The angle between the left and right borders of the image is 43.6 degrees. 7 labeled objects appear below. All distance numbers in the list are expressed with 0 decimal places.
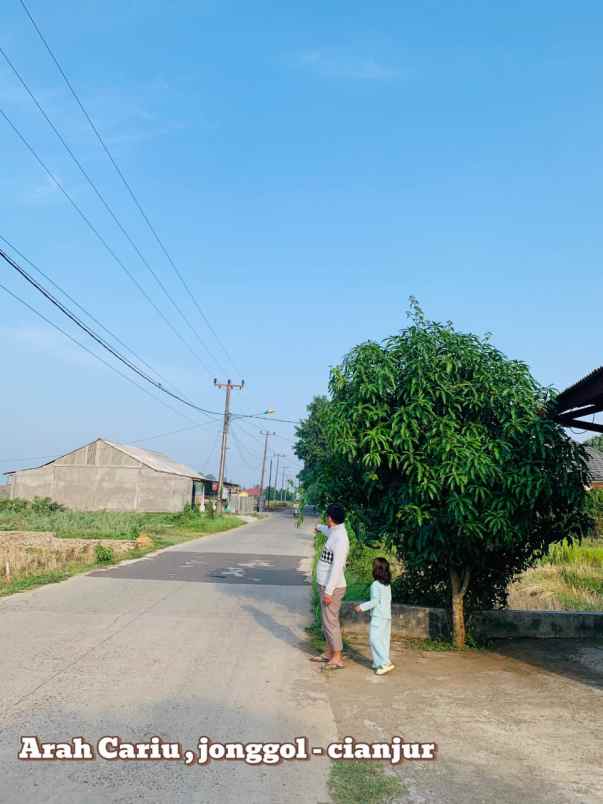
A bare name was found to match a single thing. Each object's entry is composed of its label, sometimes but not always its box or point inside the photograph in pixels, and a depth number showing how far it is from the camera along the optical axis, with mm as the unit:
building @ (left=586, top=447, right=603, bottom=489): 31766
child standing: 7500
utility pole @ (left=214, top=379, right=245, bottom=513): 47094
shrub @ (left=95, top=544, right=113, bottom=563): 18500
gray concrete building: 50938
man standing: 7676
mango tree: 7770
